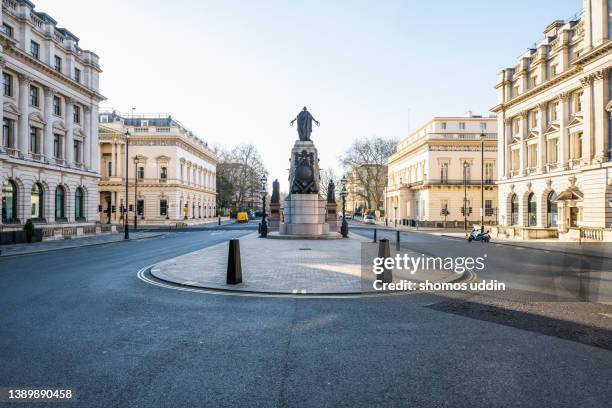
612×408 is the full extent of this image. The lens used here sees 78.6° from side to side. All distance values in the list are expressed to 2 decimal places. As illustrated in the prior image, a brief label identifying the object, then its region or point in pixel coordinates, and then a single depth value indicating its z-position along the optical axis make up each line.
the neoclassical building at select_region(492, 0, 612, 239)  28.36
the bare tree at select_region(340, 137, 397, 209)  83.75
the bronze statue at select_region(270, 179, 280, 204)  51.84
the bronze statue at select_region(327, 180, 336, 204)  55.09
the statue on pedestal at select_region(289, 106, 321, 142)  29.61
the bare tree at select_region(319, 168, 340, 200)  112.75
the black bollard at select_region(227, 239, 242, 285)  9.73
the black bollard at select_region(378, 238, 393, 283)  9.78
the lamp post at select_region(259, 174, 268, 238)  28.91
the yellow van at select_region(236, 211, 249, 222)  74.62
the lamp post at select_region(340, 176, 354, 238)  29.47
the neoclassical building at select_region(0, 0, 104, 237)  29.53
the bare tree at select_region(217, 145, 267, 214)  97.88
